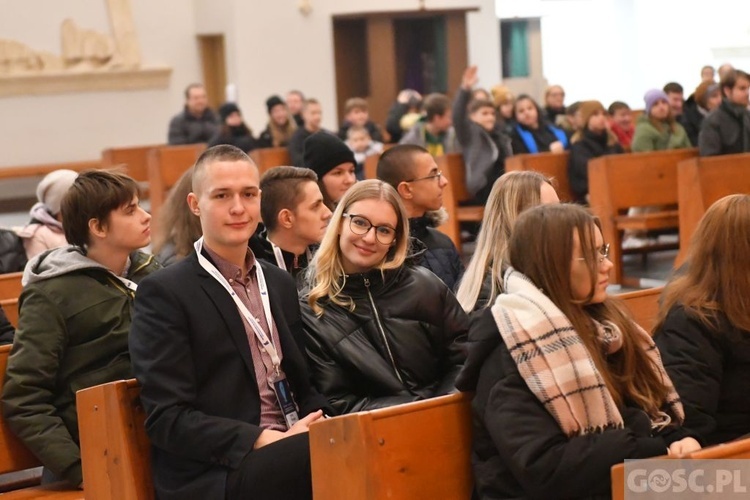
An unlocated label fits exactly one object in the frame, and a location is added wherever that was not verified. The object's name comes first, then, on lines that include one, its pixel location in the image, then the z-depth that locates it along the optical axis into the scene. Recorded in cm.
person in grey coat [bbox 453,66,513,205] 997
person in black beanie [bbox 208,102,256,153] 1346
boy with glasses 495
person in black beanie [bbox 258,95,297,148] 1315
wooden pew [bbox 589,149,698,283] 875
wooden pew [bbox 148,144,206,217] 1112
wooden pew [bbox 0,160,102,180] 1574
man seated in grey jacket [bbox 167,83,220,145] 1448
